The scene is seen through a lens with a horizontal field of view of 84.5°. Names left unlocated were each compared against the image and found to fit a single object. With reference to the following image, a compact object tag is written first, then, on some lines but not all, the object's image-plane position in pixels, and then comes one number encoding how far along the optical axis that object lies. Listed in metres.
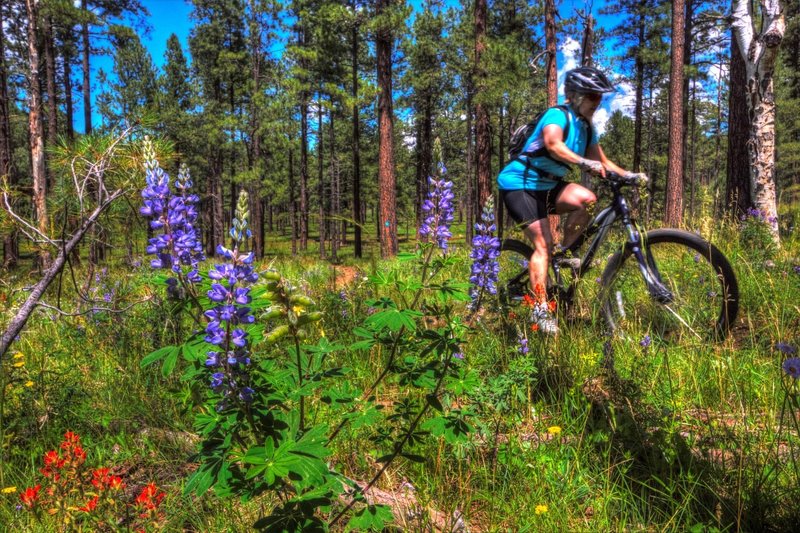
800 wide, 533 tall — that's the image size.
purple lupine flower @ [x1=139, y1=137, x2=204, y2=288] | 1.23
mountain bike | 2.80
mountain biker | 3.13
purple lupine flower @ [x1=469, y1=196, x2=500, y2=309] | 2.37
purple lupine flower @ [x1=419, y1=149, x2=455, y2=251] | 1.79
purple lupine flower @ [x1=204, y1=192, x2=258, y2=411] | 1.12
